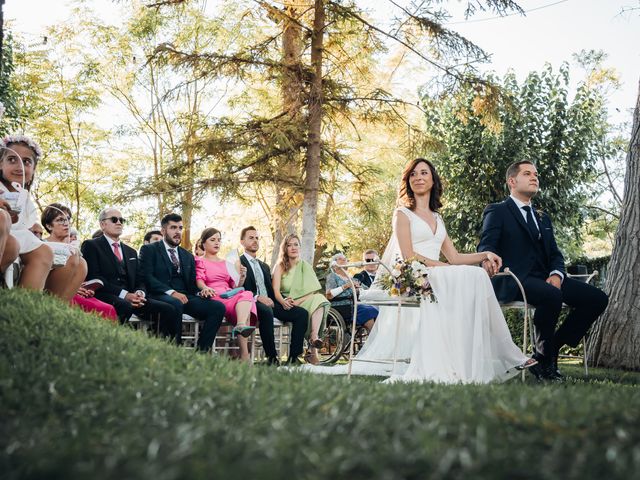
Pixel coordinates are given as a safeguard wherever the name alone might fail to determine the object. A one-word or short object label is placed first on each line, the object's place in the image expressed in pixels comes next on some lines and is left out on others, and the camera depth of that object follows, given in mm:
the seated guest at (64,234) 7227
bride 5941
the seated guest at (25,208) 5746
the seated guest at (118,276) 7594
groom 6582
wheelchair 10195
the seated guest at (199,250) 9552
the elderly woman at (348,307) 10680
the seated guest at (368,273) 11859
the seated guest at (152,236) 9414
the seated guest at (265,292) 9047
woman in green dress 9461
